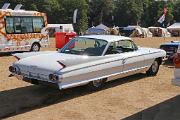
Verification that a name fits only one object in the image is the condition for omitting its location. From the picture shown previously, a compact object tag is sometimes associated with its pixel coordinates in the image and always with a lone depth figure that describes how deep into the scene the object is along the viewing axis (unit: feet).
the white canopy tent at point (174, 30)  196.00
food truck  59.57
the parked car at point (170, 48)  50.78
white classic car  28.19
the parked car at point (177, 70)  26.17
